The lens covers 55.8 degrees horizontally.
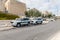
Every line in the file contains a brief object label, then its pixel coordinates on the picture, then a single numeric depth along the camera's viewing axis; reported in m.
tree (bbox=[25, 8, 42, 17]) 36.73
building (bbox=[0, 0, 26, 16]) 35.43
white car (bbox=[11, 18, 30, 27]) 11.78
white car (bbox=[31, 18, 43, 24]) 16.80
